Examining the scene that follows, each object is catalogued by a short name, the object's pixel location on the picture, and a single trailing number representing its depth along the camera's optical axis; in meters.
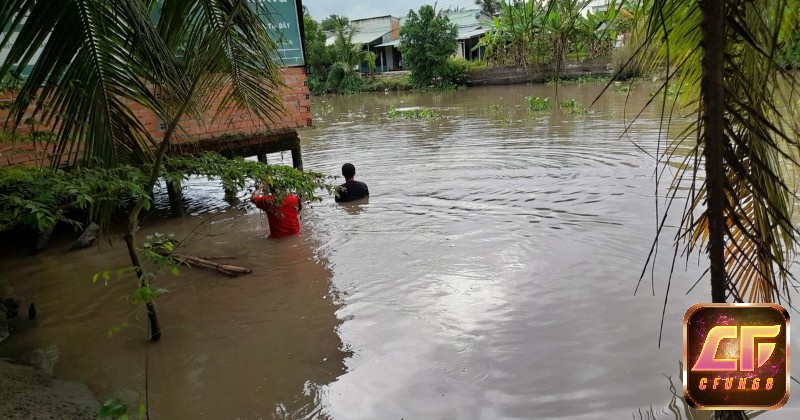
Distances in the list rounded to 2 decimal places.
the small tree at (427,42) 34.12
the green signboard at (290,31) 8.64
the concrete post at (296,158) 9.59
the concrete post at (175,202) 8.79
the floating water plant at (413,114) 19.97
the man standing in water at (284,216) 6.97
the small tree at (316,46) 38.08
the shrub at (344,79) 38.41
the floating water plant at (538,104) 18.66
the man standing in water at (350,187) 8.90
